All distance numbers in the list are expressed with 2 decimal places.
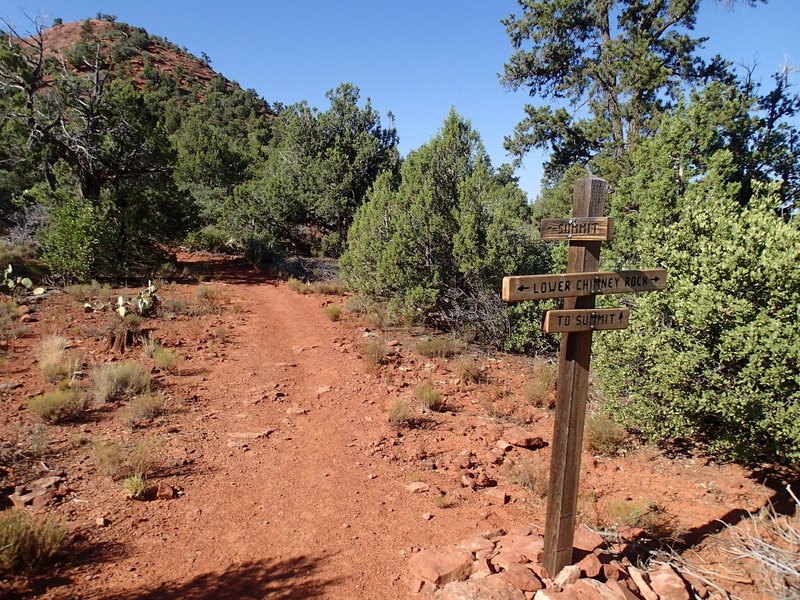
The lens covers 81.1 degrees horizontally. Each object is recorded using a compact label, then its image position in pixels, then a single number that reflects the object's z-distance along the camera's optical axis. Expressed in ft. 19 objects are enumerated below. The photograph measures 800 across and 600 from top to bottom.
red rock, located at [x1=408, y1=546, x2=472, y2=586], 11.88
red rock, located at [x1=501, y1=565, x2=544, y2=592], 11.04
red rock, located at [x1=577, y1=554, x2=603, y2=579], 11.37
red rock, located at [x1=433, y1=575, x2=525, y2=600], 10.79
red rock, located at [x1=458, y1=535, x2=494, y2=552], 12.94
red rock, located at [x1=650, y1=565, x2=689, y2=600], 11.07
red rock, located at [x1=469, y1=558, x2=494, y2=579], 11.75
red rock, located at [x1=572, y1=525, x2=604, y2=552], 12.55
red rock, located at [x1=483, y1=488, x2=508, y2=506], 16.31
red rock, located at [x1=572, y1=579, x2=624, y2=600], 10.74
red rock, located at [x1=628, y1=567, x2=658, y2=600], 11.09
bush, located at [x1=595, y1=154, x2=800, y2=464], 14.73
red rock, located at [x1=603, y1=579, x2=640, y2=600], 10.75
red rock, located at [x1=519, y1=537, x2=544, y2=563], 12.13
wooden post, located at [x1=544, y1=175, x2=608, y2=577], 10.56
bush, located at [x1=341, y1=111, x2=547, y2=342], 30.30
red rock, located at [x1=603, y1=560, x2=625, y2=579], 11.49
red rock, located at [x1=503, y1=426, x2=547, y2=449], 19.98
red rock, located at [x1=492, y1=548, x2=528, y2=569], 11.98
